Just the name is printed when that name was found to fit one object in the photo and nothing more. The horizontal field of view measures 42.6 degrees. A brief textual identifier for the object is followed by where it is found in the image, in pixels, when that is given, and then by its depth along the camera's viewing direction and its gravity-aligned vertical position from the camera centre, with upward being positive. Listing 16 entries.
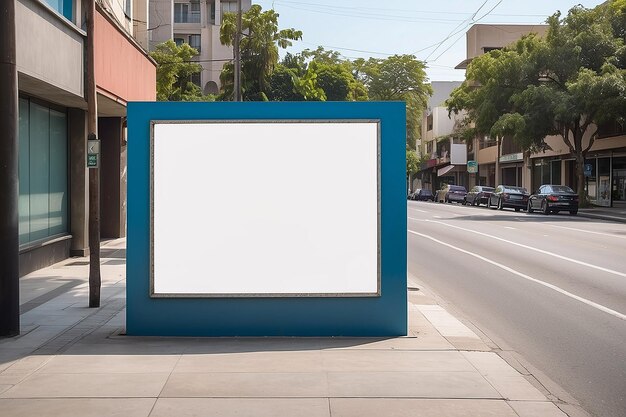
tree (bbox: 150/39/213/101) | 39.59 +6.26
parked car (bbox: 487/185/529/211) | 45.56 -0.53
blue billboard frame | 8.84 -1.05
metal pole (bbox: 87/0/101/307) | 10.92 -0.11
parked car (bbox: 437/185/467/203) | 63.44 -0.43
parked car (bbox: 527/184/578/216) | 39.50 -0.58
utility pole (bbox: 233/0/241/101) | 31.30 +4.95
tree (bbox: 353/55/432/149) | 87.88 +12.27
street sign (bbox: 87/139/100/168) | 11.27 +0.55
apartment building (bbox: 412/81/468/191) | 83.44 +4.72
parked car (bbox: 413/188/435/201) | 74.50 -0.58
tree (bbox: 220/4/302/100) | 37.53 +6.89
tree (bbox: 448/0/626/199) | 36.66 +5.33
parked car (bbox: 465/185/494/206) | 54.65 -0.45
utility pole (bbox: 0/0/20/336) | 8.59 +0.16
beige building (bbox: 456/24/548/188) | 68.44 +4.26
